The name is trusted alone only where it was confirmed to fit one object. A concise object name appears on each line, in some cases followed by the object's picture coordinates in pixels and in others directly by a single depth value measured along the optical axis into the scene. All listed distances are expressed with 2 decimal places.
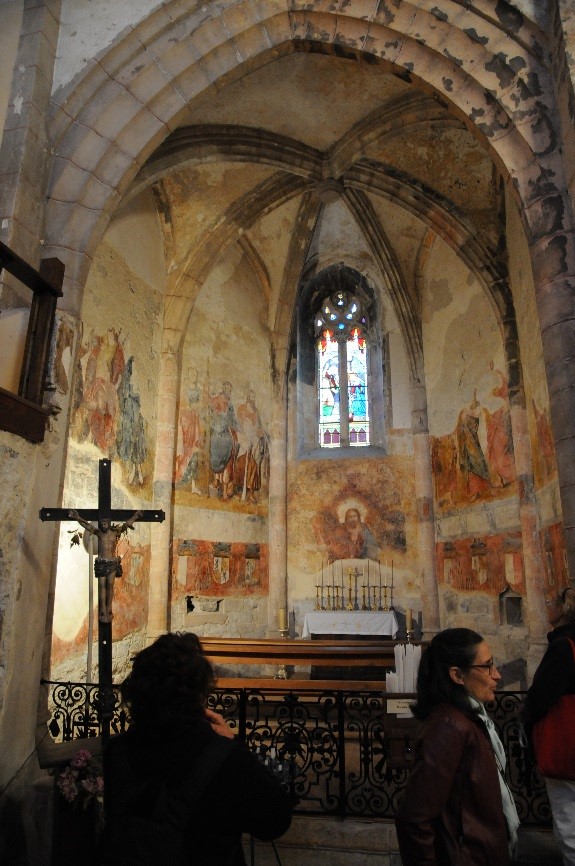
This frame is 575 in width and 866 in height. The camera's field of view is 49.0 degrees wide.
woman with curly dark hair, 1.65
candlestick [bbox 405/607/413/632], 11.16
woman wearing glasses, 1.92
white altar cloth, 10.97
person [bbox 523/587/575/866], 3.09
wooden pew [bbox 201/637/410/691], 7.18
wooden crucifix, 4.14
